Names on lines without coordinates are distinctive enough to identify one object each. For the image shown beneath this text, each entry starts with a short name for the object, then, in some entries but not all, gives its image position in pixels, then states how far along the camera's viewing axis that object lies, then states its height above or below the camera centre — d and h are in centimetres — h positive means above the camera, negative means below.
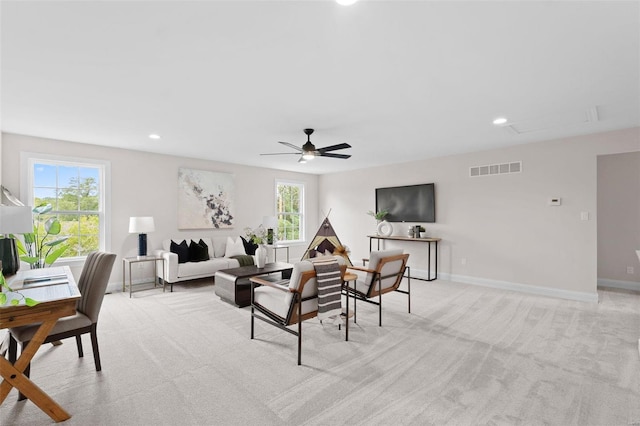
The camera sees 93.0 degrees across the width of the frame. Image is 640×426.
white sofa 493 -84
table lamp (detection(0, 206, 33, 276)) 224 -8
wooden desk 181 -69
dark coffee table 422 -96
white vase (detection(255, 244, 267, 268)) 474 -65
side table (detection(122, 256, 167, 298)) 489 -76
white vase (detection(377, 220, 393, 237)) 670 -33
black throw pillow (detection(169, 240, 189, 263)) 536 -62
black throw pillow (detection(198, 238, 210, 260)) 559 -62
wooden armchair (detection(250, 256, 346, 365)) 268 -79
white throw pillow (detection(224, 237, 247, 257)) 602 -66
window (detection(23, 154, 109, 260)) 455 +33
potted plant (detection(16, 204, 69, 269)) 387 -34
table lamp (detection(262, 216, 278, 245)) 570 -17
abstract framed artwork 593 +33
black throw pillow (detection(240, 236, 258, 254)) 624 -64
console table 587 -60
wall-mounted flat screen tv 618 +25
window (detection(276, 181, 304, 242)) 777 +13
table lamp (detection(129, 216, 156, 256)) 496 -20
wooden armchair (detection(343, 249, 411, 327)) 346 -72
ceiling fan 390 +84
